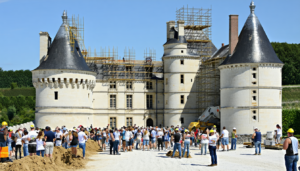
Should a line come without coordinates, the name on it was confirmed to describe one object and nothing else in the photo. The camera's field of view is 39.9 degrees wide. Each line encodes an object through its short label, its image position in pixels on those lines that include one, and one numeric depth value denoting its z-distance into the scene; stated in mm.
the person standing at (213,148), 17764
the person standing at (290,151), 13021
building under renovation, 40500
